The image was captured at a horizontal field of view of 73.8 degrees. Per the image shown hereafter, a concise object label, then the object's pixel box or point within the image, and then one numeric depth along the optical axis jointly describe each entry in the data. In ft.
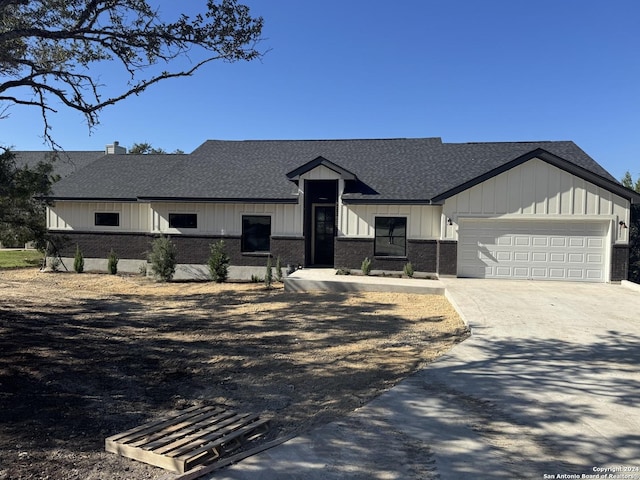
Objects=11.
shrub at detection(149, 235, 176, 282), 52.70
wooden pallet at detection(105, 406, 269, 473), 12.17
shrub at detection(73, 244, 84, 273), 60.80
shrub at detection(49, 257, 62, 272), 62.39
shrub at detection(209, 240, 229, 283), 53.11
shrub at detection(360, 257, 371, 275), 53.11
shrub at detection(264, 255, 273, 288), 49.83
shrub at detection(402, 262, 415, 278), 52.01
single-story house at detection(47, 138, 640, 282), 48.29
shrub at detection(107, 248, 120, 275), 59.57
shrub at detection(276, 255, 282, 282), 53.93
